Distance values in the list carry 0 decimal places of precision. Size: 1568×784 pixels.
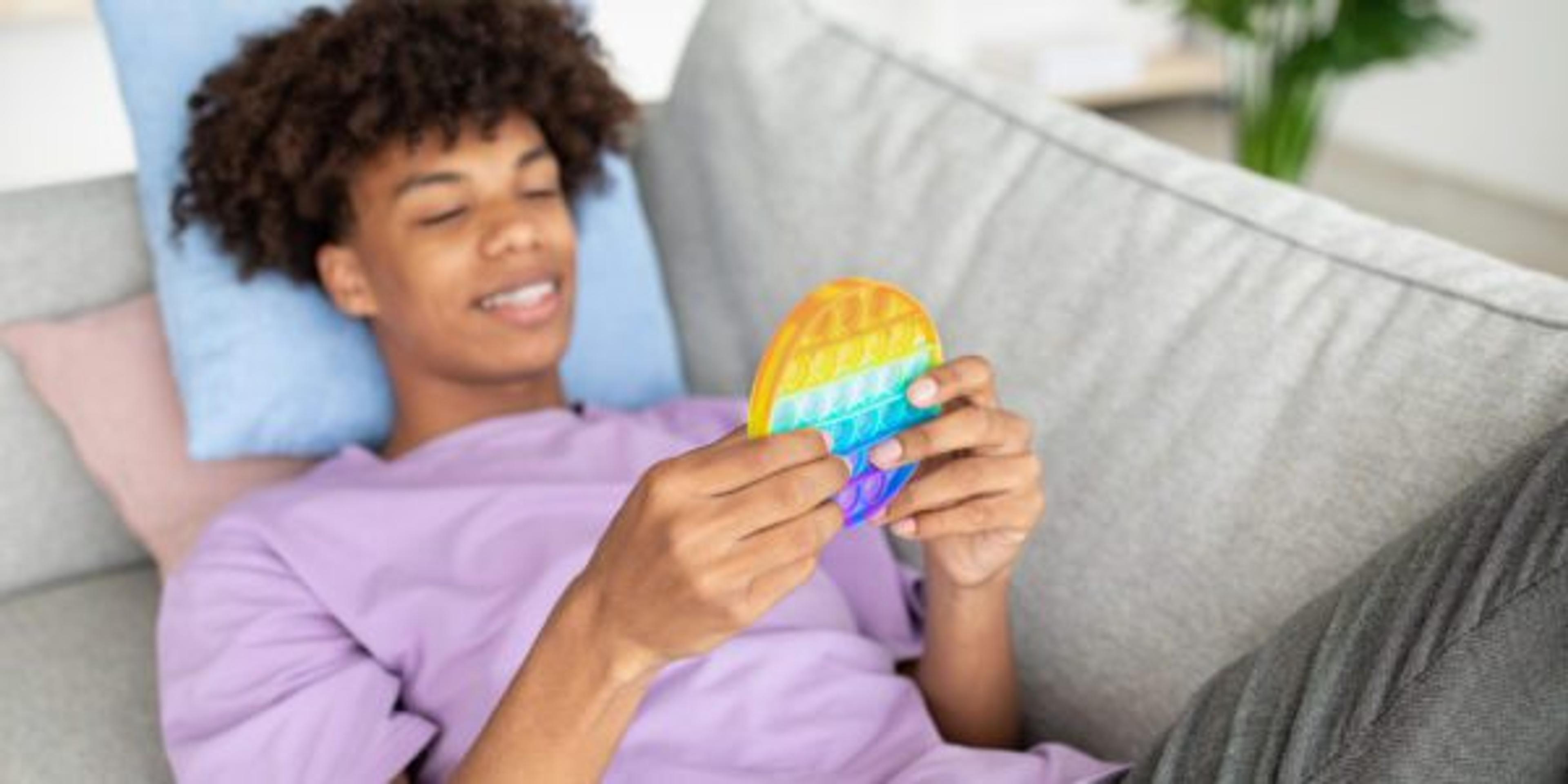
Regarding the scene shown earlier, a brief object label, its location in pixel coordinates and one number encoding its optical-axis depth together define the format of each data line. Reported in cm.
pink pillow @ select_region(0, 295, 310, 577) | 148
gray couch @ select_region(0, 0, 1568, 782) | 115
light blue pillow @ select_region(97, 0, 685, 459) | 149
